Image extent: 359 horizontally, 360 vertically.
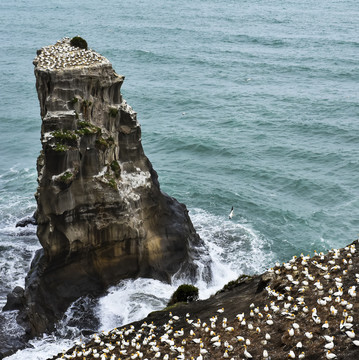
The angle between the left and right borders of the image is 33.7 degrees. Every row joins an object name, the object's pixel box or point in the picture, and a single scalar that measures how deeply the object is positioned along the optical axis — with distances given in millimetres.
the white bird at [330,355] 24453
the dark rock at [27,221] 58062
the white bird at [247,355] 26594
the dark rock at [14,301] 44031
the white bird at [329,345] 24922
